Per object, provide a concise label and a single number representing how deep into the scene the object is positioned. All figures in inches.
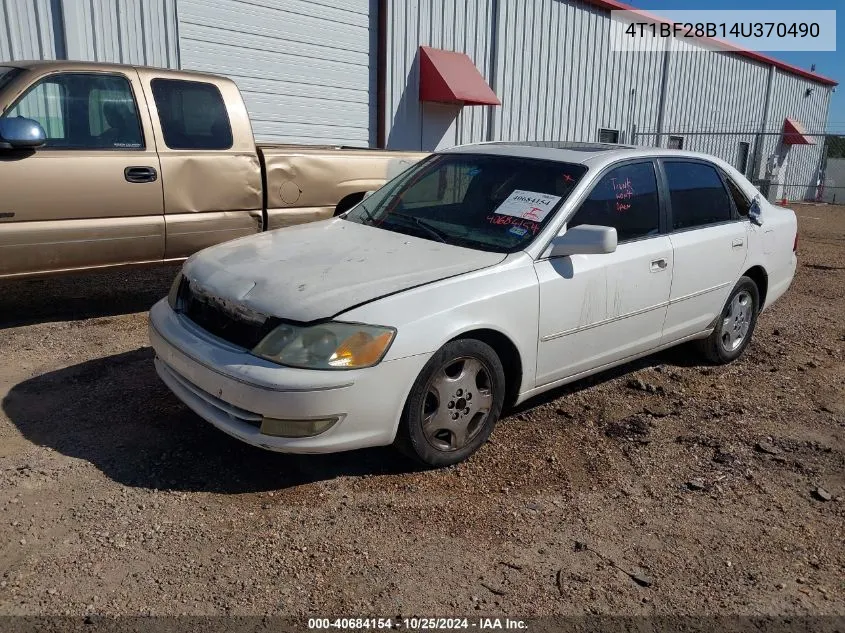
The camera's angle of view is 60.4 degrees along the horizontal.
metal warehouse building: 355.6
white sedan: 125.0
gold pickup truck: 201.8
